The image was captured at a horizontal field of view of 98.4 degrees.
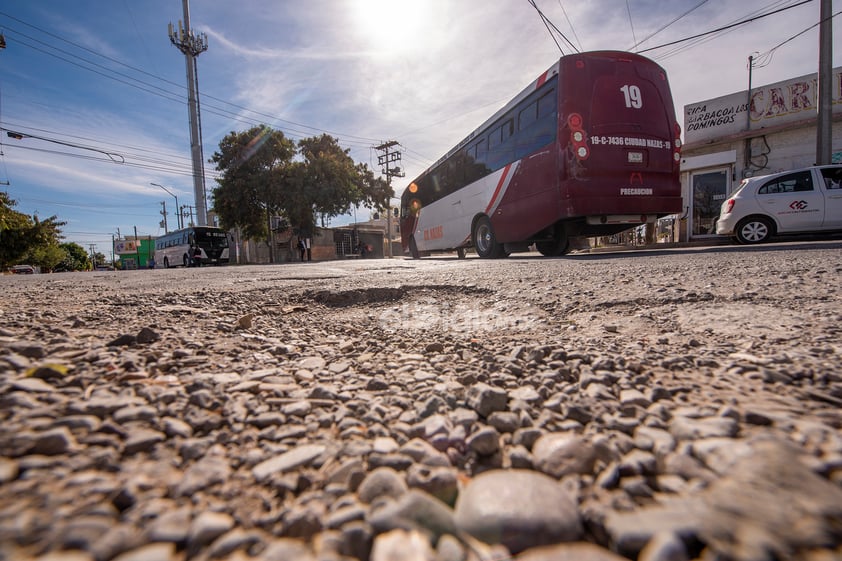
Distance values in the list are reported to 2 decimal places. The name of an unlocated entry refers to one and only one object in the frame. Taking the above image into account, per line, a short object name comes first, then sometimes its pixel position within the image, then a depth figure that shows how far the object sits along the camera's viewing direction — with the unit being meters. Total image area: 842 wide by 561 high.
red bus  5.54
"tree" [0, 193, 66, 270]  19.20
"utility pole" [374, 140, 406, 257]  34.47
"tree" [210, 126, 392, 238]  23.61
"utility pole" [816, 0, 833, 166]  9.27
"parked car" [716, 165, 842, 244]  7.06
